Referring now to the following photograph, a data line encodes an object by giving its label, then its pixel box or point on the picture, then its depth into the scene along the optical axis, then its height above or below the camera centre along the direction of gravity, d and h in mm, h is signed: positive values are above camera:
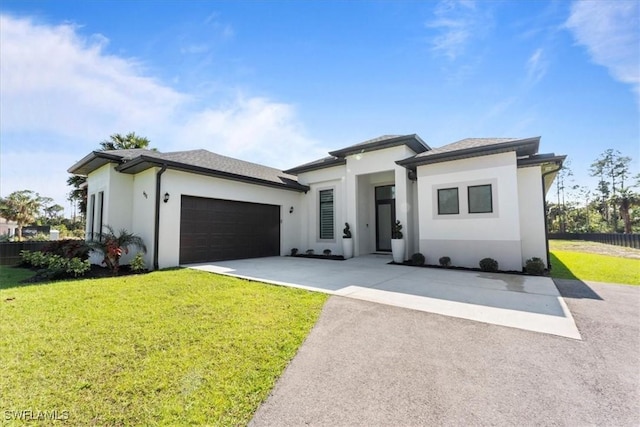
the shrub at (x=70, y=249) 8500 -647
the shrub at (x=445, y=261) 9555 -1181
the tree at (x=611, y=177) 32500 +6225
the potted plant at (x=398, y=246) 10570 -714
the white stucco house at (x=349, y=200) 9031 +1099
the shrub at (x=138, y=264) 8609 -1112
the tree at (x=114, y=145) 16594 +5248
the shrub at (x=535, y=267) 8102 -1200
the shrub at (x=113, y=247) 8234 -538
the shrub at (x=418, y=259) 9961 -1147
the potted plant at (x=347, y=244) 12164 -714
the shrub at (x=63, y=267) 7562 -1076
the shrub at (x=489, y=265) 8672 -1201
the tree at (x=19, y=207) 26734 +2302
